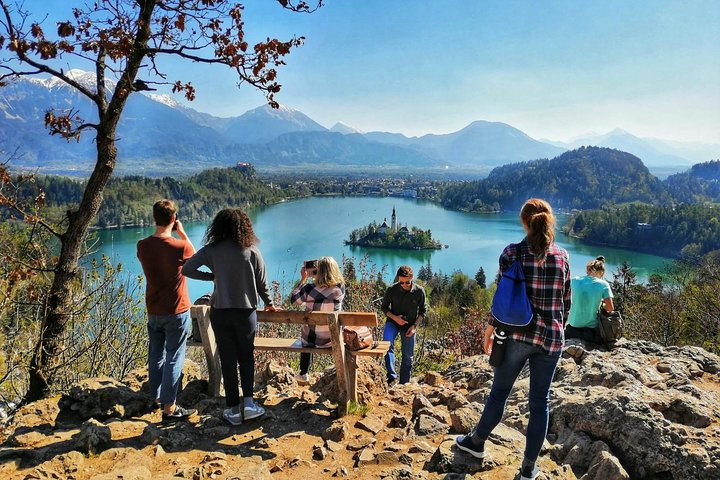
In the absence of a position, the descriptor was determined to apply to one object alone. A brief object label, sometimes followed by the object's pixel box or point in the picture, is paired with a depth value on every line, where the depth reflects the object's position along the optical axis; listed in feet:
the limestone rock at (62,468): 8.49
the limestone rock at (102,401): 11.68
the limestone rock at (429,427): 11.14
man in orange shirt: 11.07
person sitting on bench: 12.95
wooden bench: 11.57
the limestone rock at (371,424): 11.42
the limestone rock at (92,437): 9.74
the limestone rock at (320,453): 10.15
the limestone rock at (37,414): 10.87
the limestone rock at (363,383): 13.50
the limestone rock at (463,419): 10.86
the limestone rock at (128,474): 8.30
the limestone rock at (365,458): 9.75
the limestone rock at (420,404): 12.31
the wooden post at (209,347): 12.51
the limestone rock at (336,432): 10.96
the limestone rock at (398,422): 11.68
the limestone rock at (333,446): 10.46
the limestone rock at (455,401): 13.23
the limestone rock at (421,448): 10.14
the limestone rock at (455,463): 8.96
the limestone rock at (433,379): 17.62
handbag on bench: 12.32
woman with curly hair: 10.55
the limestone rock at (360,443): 10.49
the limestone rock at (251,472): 8.70
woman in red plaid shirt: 8.30
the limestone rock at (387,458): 9.73
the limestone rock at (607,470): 9.04
